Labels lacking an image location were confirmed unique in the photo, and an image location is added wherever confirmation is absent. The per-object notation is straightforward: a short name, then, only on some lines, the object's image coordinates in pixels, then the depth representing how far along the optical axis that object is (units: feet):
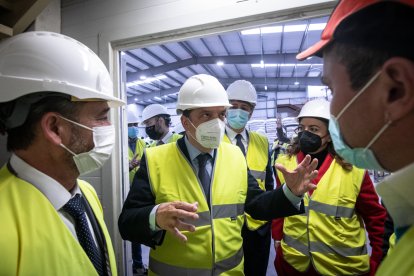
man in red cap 2.06
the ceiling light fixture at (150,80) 37.63
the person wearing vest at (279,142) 14.57
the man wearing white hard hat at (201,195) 5.24
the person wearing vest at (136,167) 13.43
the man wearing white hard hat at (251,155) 8.85
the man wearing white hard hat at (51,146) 2.97
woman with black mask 6.55
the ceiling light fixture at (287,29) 20.28
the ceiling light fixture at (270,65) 32.58
